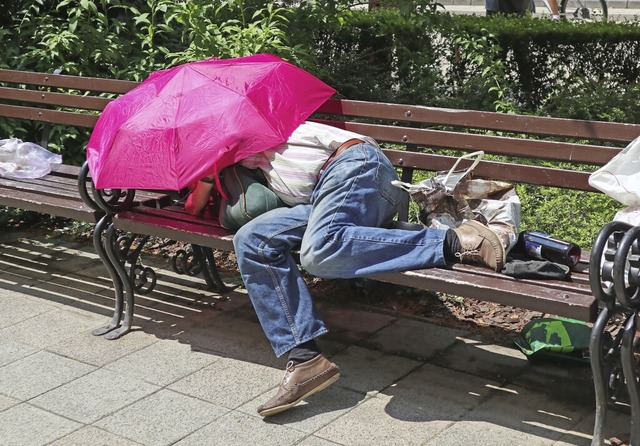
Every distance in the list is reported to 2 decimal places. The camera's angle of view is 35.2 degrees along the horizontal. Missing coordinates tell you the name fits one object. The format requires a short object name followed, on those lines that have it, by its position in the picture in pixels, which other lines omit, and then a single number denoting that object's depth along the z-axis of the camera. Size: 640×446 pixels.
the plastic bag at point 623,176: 3.93
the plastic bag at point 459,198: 4.18
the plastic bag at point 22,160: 5.73
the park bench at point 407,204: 3.60
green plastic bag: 4.34
